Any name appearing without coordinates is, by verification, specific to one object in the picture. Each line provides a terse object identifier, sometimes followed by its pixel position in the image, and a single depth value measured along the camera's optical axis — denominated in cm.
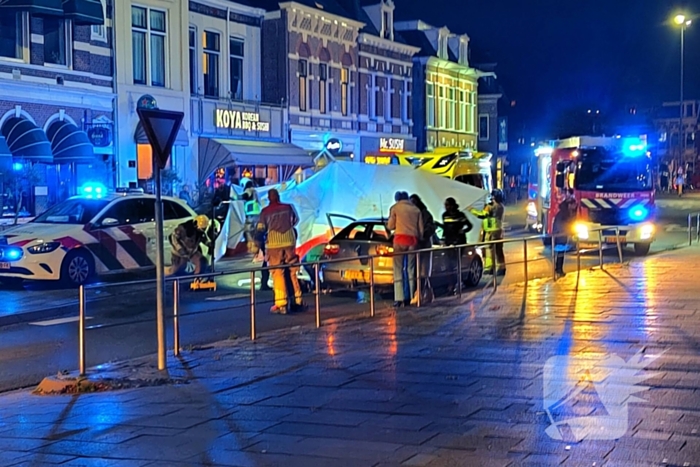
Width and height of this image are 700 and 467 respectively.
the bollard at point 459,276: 1484
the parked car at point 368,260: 1458
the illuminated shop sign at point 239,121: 3322
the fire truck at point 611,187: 2314
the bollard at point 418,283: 1373
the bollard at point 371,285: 1297
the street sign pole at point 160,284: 886
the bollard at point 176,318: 1010
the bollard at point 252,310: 1097
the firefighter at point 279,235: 1348
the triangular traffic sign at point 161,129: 862
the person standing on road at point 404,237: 1373
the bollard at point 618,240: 2088
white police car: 1595
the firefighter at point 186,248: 1572
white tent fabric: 1869
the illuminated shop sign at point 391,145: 4438
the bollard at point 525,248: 1627
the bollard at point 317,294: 1188
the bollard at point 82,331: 896
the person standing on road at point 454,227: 1620
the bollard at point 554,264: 1717
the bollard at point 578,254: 1791
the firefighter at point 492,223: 1831
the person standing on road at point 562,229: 1756
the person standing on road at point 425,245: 1391
